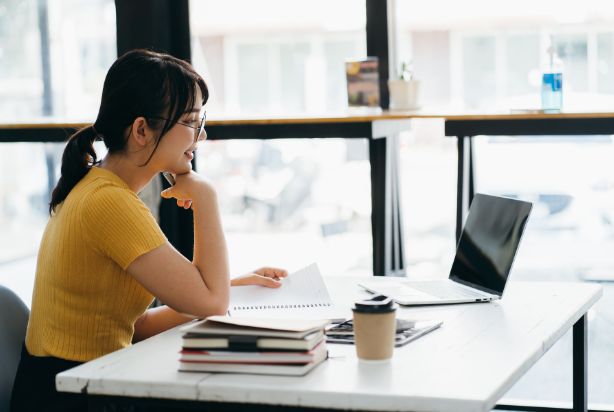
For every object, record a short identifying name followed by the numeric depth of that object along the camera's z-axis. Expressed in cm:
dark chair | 198
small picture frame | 361
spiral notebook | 201
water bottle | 321
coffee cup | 161
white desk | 143
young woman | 183
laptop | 211
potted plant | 353
